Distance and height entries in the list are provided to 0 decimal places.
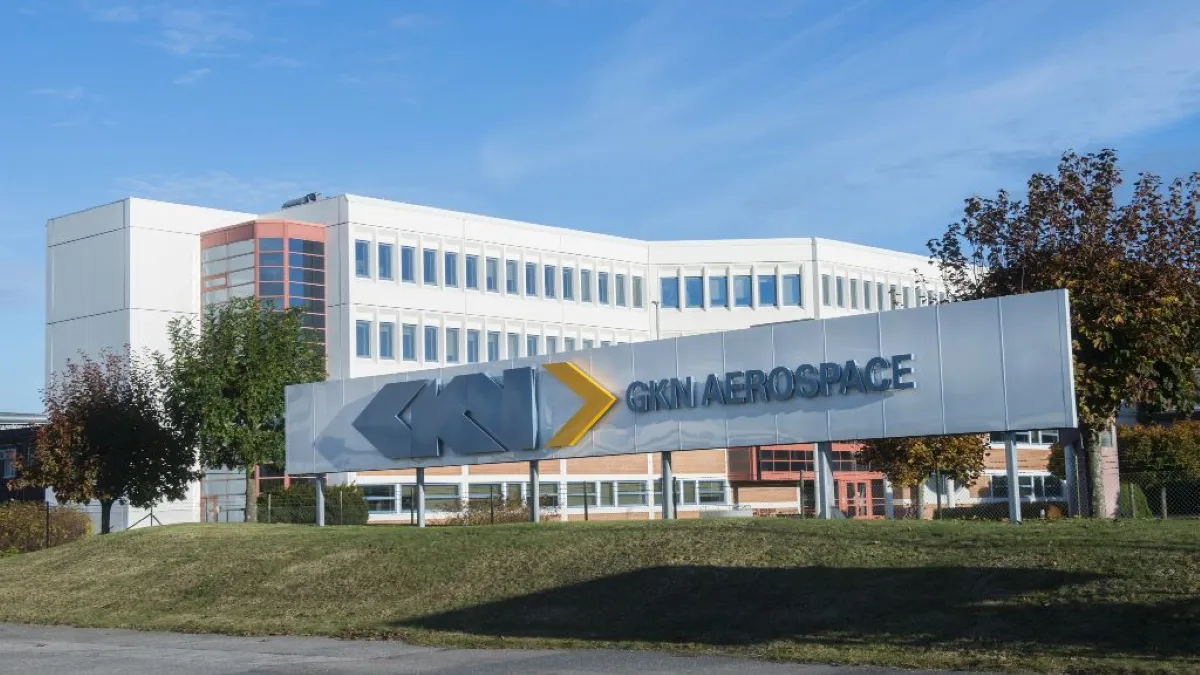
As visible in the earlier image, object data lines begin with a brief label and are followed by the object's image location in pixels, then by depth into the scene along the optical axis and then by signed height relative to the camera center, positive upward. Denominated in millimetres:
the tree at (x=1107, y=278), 28141 +3121
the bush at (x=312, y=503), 50656 -1886
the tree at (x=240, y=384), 44312 +2157
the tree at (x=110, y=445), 44219 +383
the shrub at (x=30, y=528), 43312 -2082
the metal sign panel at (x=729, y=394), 25109 +1001
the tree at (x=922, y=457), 46312 -670
